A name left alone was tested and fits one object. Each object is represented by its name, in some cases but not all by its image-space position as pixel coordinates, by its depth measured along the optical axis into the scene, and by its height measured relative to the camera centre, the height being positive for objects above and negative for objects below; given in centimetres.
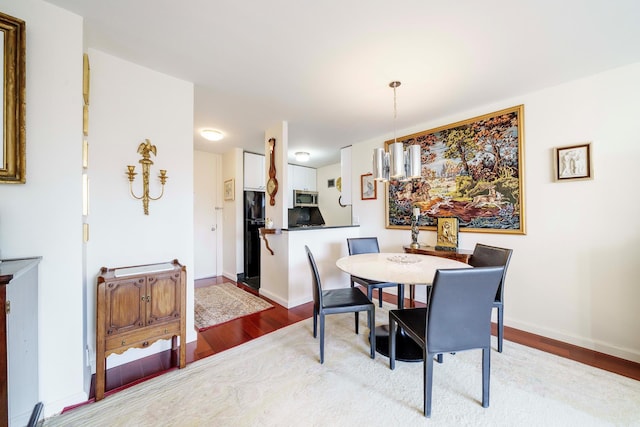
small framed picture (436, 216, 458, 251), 285 -24
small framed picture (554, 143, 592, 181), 210 +48
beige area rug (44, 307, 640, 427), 137 -120
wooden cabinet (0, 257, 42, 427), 101 -61
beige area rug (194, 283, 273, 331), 269 -118
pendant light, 200 +45
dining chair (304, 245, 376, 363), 190 -76
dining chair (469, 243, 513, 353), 202 -44
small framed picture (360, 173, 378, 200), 381 +46
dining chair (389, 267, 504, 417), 136 -61
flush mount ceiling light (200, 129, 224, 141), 335 +120
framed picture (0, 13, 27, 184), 124 +63
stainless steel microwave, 535 +41
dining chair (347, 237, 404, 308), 284 -41
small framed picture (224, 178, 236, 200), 438 +51
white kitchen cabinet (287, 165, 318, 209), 535 +89
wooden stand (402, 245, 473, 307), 254 -44
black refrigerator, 436 -43
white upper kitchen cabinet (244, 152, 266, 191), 443 +86
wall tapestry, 250 +46
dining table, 170 -45
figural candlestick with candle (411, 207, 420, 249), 305 -19
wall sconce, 199 +43
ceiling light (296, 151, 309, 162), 452 +118
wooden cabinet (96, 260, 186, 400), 158 -68
